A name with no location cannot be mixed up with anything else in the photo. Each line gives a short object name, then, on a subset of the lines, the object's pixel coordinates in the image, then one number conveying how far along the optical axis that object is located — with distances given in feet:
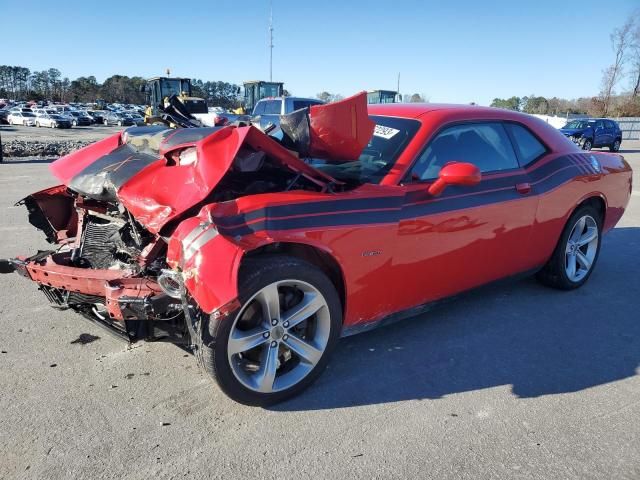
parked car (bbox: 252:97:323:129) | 54.24
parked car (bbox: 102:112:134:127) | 157.53
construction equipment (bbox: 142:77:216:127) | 72.74
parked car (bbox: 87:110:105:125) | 162.40
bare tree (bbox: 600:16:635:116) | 176.74
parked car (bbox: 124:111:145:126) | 156.76
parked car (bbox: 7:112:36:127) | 141.18
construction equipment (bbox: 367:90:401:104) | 84.44
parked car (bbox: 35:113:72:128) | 133.28
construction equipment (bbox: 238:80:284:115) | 82.38
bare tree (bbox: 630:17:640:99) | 183.03
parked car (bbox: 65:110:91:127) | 153.52
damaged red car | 8.21
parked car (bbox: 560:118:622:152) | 73.61
